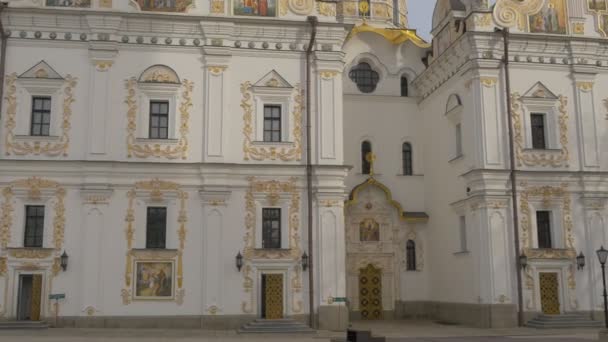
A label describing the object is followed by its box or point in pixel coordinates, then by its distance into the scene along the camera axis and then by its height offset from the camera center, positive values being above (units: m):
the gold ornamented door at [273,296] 22.62 -0.33
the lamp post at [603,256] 21.19 +0.88
